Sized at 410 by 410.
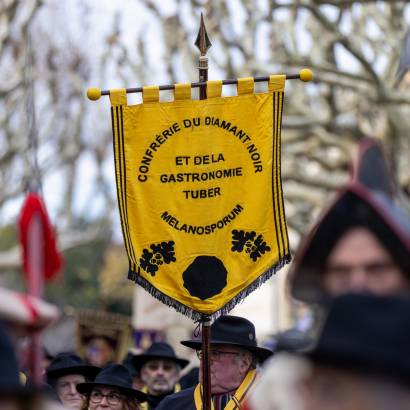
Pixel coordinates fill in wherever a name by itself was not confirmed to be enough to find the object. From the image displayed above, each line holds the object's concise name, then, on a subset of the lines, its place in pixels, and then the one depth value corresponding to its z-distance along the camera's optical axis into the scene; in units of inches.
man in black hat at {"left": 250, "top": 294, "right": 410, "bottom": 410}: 179.8
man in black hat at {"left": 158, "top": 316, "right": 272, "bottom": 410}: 472.6
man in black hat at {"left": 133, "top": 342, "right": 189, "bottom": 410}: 686.8
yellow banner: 463.8
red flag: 234.9
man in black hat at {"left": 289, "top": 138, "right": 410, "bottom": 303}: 196.6
